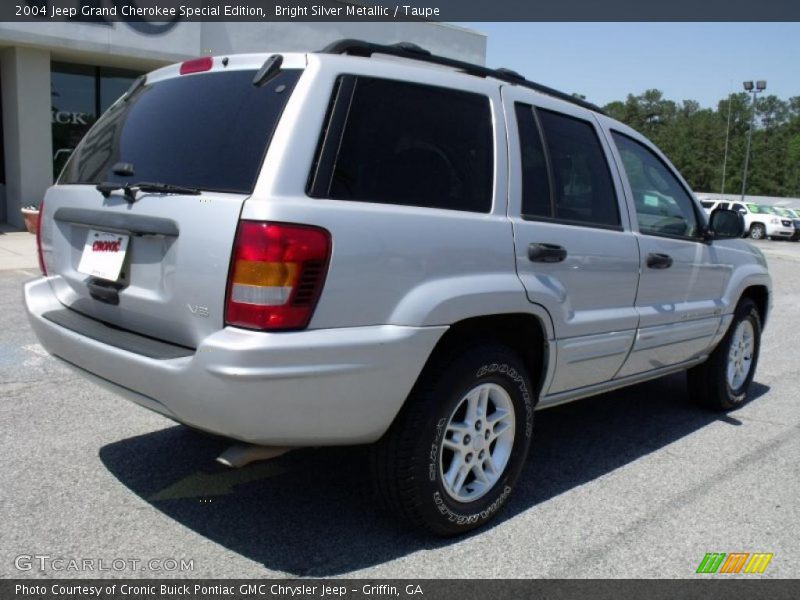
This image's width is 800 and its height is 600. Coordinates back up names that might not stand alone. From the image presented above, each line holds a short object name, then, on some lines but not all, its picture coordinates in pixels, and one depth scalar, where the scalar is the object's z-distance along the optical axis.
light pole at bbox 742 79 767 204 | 42.00
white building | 14.21
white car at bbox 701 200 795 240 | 31.08
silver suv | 2.54
